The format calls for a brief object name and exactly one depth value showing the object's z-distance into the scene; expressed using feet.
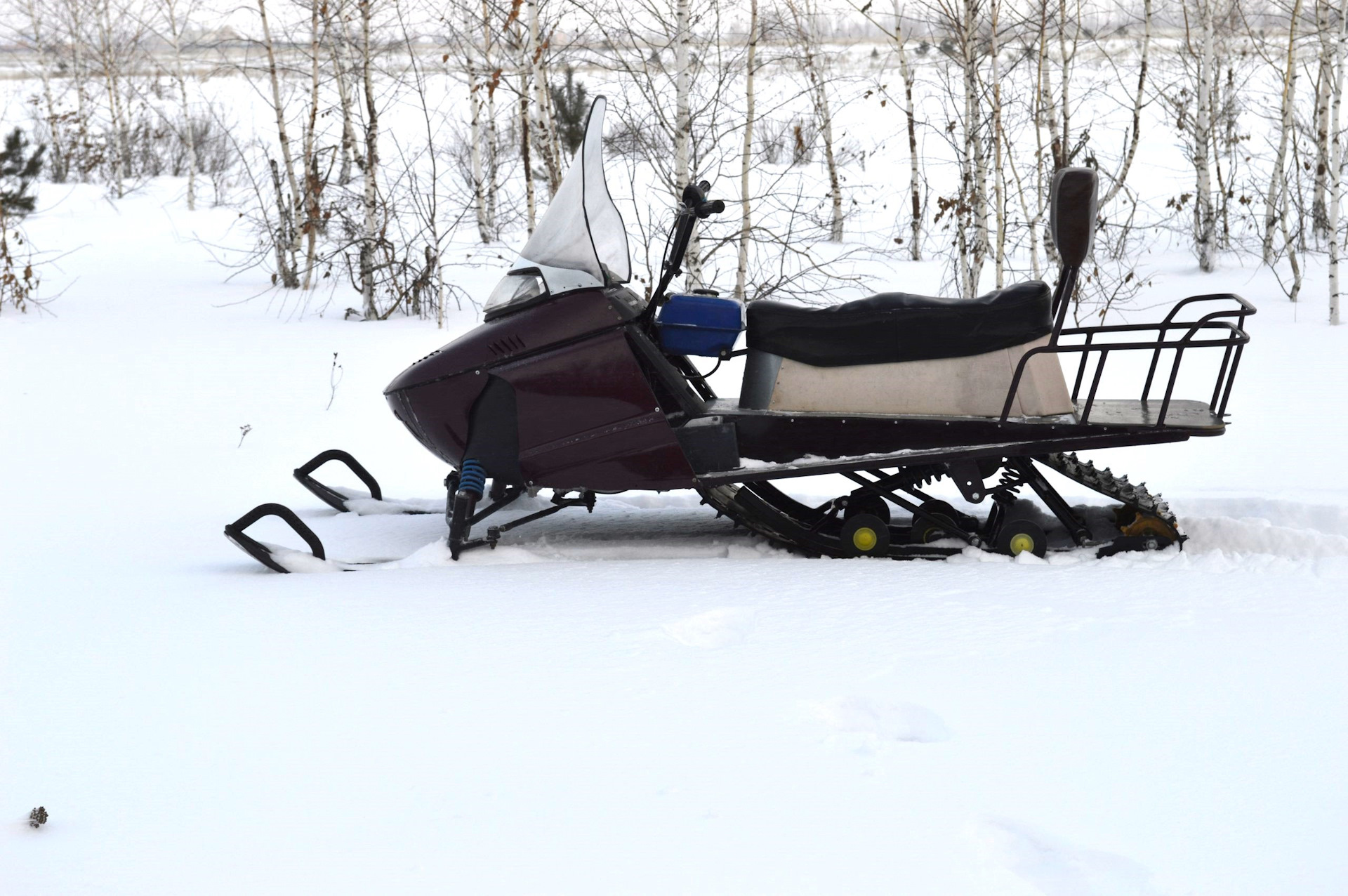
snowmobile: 13.08
